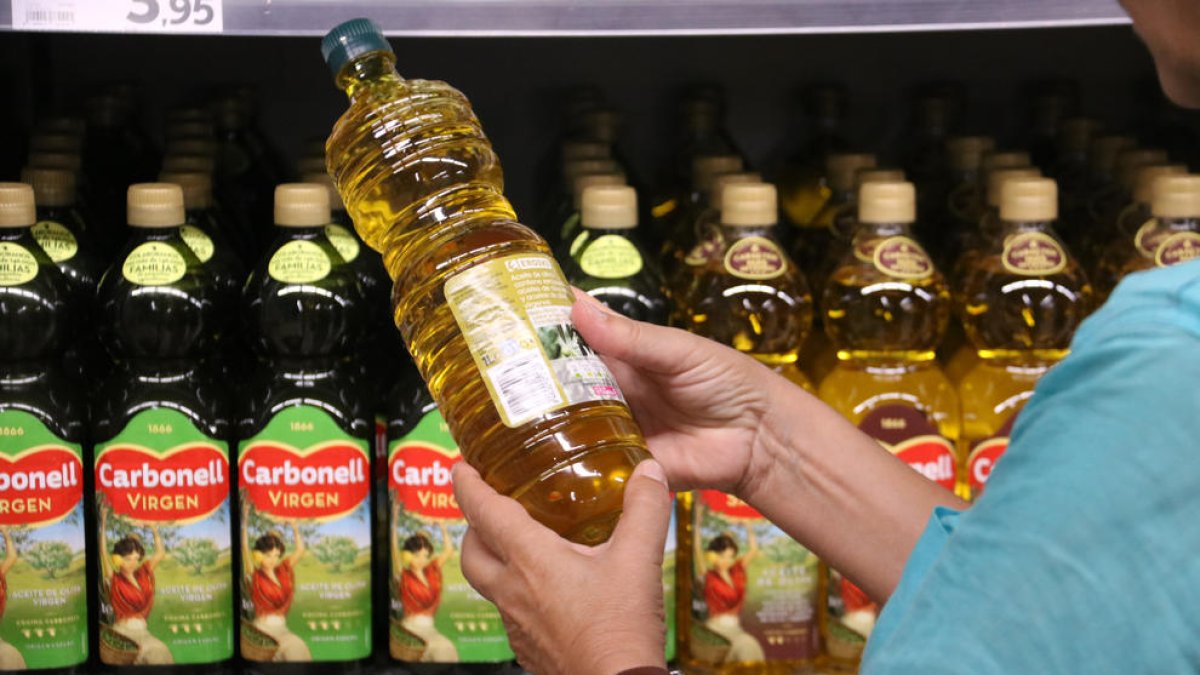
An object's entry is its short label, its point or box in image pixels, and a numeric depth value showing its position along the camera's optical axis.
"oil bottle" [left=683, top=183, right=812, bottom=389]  1.54
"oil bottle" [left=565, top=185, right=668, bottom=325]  1.50
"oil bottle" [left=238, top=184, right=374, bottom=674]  1.44
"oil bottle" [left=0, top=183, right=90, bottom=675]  1.41
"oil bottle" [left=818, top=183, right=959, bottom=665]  1.52
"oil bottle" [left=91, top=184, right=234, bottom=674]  1.43
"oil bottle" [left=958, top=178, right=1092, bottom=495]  1.56
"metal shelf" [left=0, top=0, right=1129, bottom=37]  1.23
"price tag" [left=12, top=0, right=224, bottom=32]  1.21
